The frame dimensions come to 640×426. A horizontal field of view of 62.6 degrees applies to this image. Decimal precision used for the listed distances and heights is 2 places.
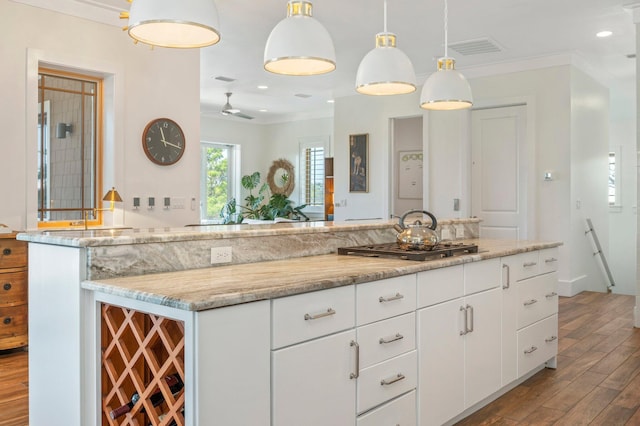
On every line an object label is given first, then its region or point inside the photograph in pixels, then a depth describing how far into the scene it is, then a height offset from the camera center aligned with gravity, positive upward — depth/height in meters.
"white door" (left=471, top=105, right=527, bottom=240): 6.48 +0.54
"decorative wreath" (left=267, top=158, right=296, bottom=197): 10.84 +0.72
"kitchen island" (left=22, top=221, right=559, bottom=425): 1.62 -0.39
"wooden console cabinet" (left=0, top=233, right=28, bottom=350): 3.82 -0.59
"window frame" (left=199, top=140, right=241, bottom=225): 10.95 +0.88
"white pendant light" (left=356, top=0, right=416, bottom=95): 2.83 +0.79
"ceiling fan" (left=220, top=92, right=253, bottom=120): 7.46 +1.47
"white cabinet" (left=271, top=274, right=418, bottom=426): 1.81 -0.55
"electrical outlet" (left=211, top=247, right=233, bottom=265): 2.34 -0.19
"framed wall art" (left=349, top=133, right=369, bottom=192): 7.89 +0.77
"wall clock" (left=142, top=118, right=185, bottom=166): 4.84 +0.67
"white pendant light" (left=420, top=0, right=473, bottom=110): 3.17 +0.77
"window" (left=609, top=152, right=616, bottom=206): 10.53 +0.66
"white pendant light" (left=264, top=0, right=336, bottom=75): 2.40 +0.80
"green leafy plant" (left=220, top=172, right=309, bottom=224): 10.29 +0.10
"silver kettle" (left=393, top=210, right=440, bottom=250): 2.90 -0.14
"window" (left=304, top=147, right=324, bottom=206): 10.46 +0.74
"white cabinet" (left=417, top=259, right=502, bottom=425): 2.49 -0.65
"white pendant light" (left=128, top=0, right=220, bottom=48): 1.95 +0.75
